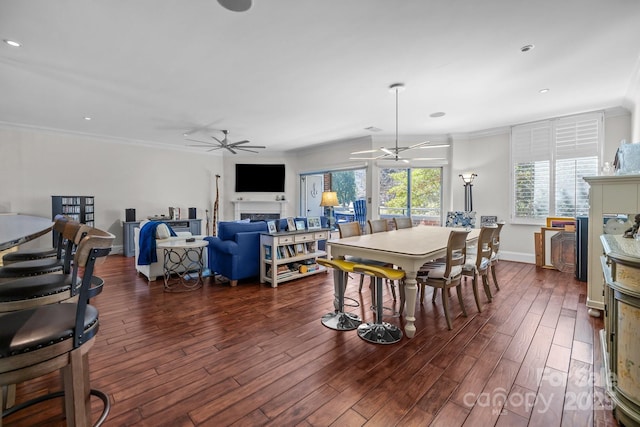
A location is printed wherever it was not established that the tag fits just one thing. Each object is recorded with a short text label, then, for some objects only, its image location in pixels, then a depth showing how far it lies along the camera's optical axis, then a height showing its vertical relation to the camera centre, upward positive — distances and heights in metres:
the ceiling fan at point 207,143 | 6.04 +1.62
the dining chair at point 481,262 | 2.94 -0.56
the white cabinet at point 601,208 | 2.55 +0.03
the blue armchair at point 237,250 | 3.92 -0.54
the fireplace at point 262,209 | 8.13 +0.06
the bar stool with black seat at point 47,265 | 1.55 -0.35
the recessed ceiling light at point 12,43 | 2.56 +1.52
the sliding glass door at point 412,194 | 6.39 +0.39
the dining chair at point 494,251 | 3.33 -0.51
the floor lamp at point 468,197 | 5.90 +0.29
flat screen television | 8.09 +0.94
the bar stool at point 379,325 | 2.36 -1.03
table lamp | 5.66 +0.22
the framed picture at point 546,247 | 4.93 -0.62
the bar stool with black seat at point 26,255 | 2.11 -0.33
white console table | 3.94 -0.66
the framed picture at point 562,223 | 4.62 -0.20
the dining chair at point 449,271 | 2.54 -0.56
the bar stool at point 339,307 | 2.65 -0.97
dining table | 2.38 -0.35
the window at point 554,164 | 4.75 +0.82
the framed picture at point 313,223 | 4.52 -0.19
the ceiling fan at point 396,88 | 3.55 +1.56
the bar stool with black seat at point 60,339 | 0.98 -0.47
